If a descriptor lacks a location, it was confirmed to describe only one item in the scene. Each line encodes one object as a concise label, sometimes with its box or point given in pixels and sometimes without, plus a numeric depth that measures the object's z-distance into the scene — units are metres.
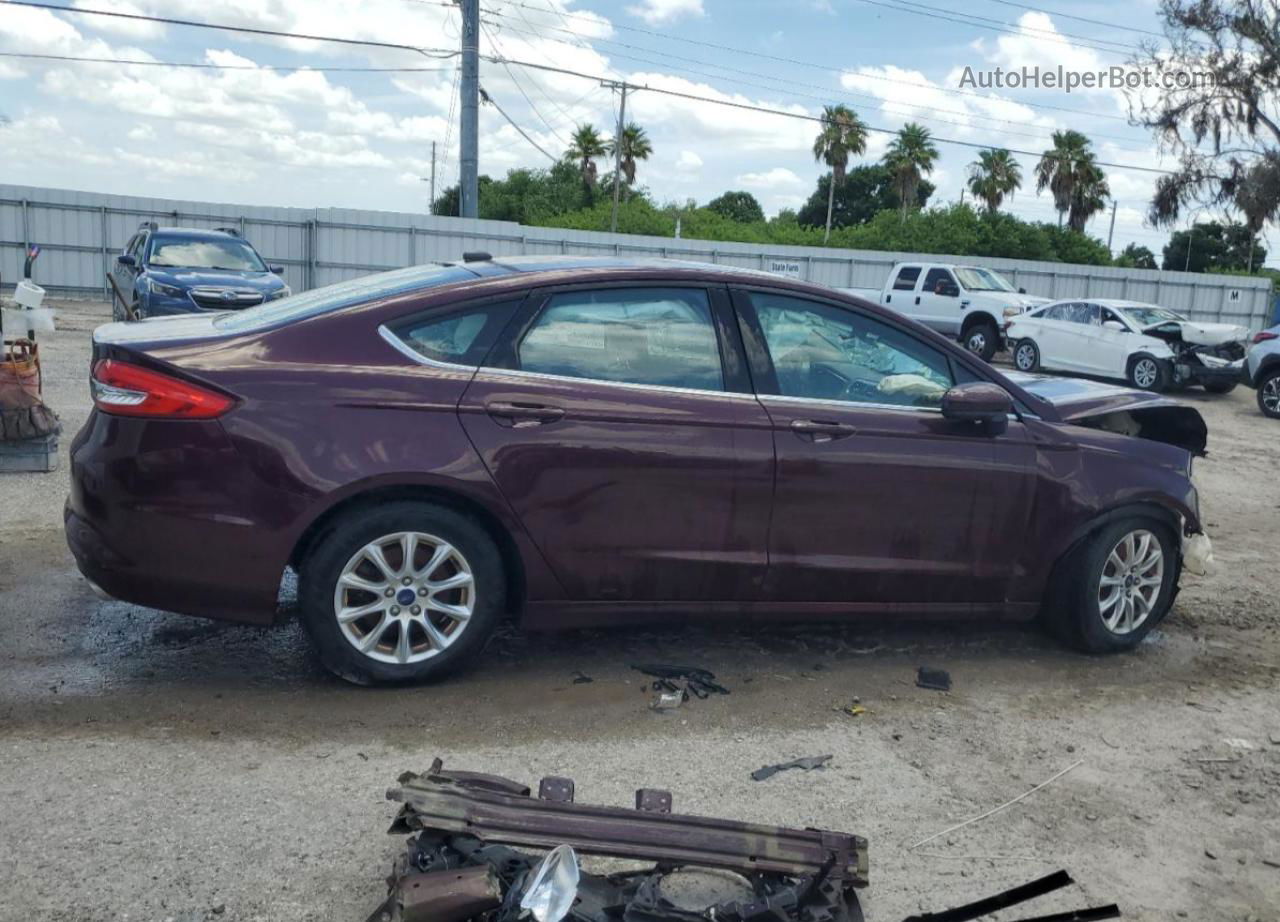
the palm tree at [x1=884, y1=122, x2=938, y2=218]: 57.75
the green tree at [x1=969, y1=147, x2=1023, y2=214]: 56.78
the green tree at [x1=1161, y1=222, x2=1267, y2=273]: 64.25
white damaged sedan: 18.33
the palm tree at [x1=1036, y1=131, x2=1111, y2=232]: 52.00
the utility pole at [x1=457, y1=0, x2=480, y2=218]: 23.14
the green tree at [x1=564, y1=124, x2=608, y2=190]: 59.03
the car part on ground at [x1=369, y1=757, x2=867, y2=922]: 2.79
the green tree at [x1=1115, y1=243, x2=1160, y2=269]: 66.12
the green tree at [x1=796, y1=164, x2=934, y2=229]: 72.12
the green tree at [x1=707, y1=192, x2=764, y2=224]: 75.31
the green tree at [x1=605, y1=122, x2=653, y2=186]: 60.72
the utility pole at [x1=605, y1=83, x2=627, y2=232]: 39.66
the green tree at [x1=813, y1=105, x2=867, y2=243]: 59.03
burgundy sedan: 4.09
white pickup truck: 22.75
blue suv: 15.02
